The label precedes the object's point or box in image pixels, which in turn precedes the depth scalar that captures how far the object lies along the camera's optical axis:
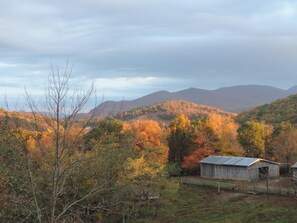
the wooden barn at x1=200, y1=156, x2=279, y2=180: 47.03
